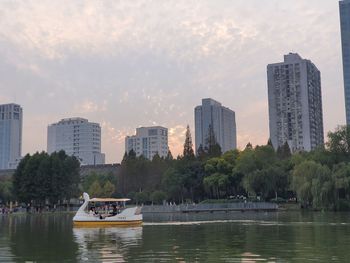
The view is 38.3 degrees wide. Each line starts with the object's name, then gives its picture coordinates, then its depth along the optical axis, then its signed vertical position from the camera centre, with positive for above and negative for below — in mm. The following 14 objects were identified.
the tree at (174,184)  102438 +1544
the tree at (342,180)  62344 +1103
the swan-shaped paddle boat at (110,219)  44312 -2293
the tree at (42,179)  98312 +2809
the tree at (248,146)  106781 +9969
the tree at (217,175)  96500 +2993
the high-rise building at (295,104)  169000 +29039
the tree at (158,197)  104188 -1073
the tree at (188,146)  121831 +11362
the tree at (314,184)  63031 +646
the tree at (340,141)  74469 +7088
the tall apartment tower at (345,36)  187962 +57926
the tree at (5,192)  113688 +463
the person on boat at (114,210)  46938 -1682
